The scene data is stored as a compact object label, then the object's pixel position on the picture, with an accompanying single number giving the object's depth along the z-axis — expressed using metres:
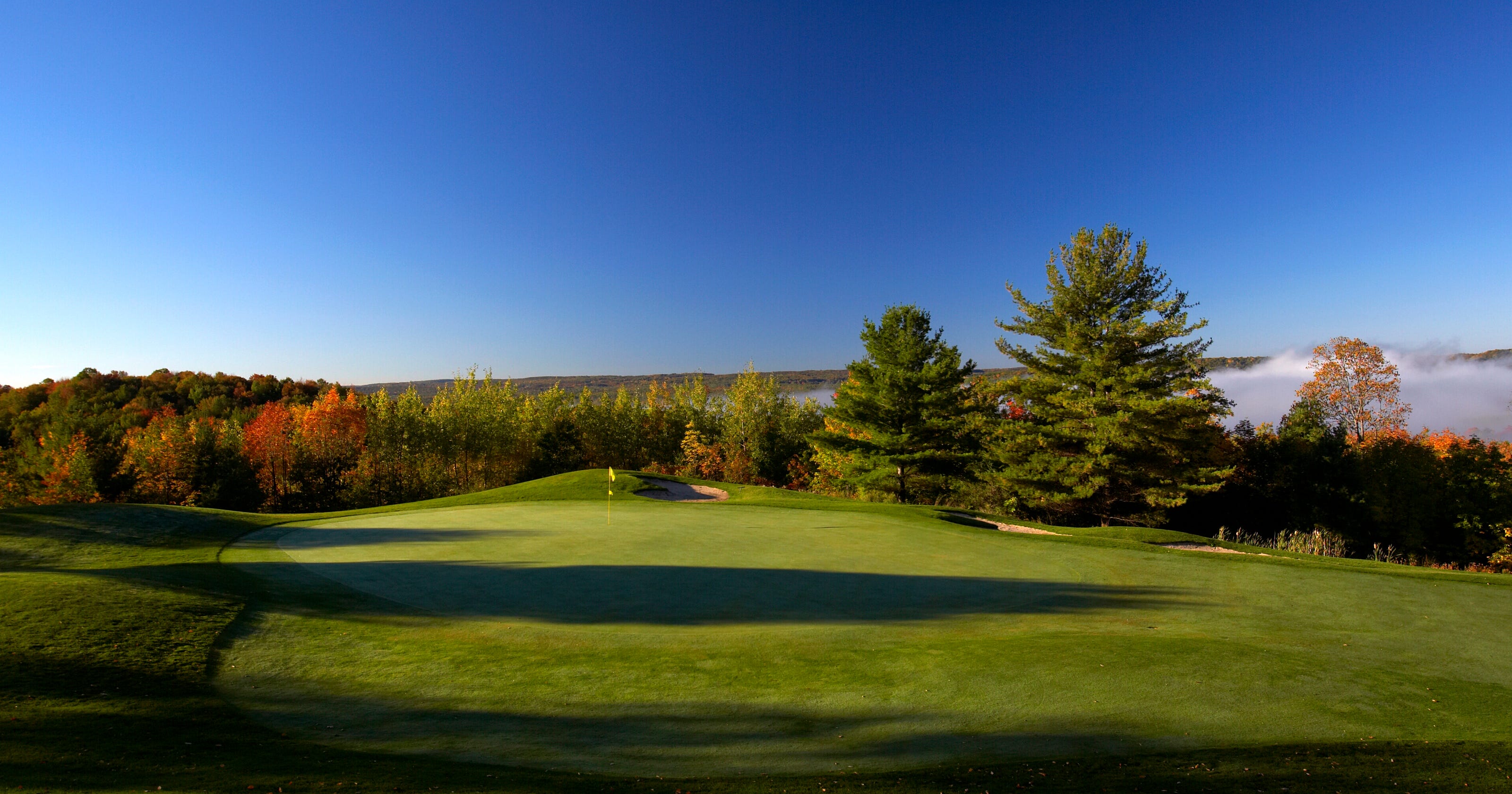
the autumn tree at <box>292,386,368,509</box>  39.00
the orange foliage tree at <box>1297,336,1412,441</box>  46.69
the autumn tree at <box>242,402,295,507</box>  39.50
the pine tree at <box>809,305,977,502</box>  33.00
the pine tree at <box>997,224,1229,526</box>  26.39
